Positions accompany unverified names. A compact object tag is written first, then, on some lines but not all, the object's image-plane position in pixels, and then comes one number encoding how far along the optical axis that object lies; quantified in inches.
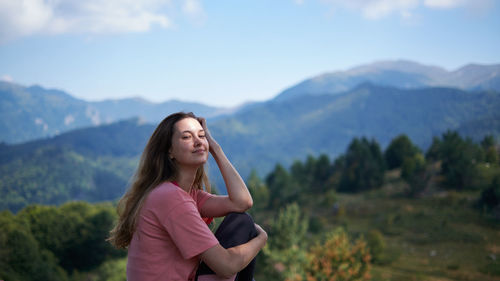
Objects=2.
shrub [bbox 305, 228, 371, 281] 618.8
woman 106.2
